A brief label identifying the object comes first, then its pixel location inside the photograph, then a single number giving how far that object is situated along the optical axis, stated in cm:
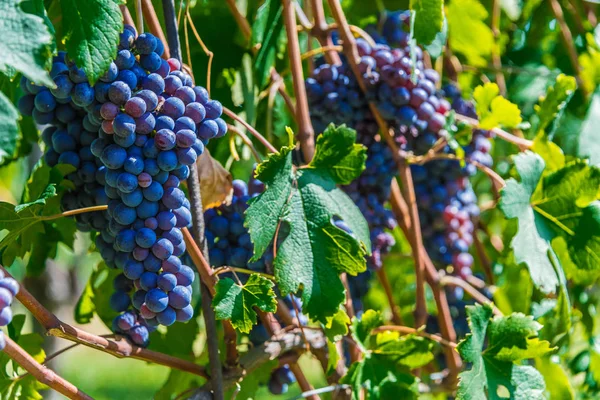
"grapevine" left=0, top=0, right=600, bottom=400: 178
